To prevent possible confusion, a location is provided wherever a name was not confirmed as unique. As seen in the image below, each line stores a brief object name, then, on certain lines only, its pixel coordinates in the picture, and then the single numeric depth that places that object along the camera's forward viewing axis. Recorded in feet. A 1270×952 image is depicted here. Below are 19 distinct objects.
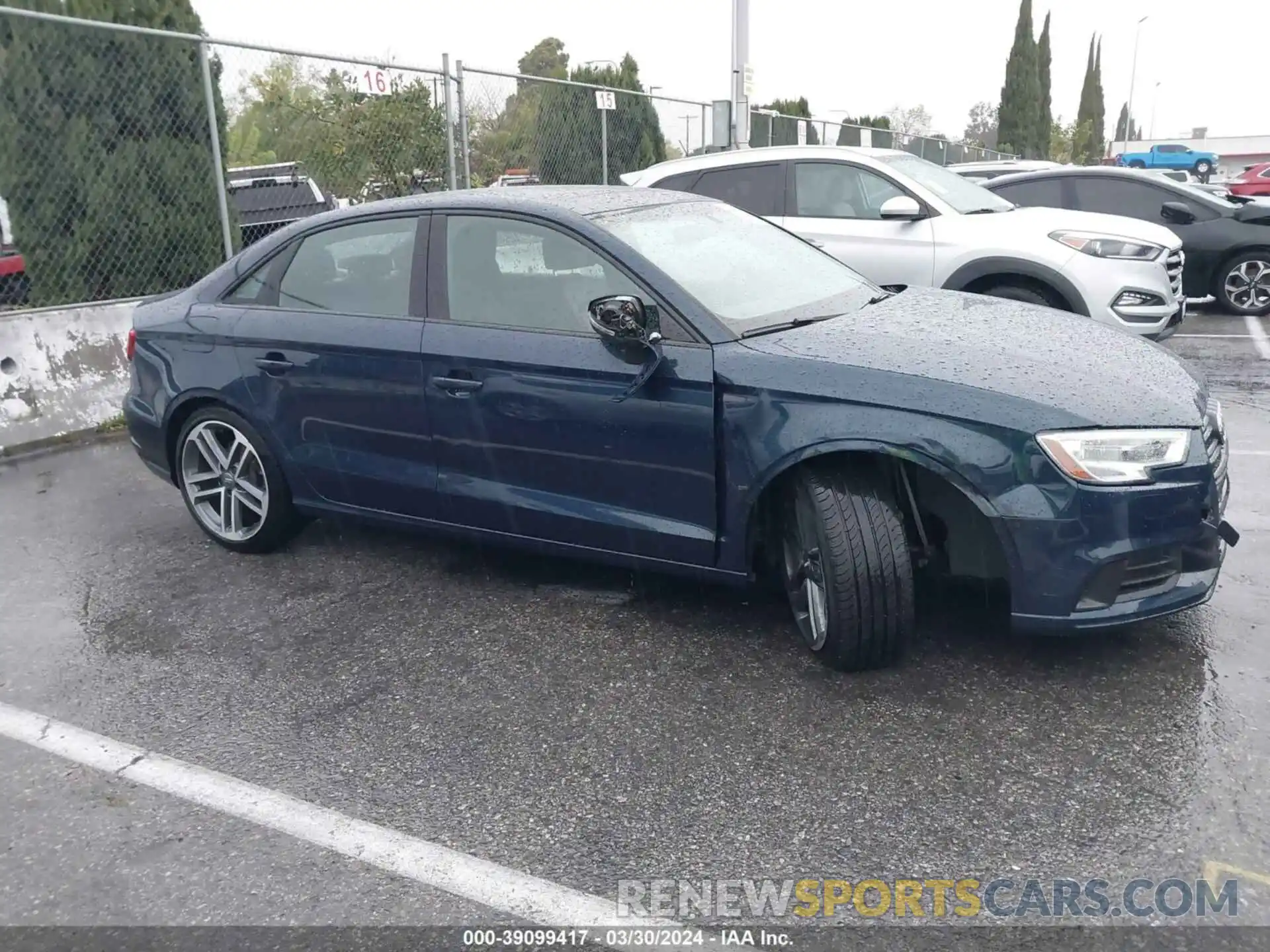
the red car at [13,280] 30.00
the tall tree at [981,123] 285.02
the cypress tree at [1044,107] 176.04
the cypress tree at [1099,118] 251.99
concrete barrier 23.50
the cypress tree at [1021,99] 171.63
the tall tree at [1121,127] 358.51
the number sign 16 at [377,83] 32.27
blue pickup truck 168.86
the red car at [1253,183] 104.73
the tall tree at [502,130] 37.32
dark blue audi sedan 10.68
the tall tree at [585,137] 42.37
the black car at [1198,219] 35.65
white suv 24.52
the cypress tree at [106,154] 25.34
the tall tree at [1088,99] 282.56
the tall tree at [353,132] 33.14
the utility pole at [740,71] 39.58
